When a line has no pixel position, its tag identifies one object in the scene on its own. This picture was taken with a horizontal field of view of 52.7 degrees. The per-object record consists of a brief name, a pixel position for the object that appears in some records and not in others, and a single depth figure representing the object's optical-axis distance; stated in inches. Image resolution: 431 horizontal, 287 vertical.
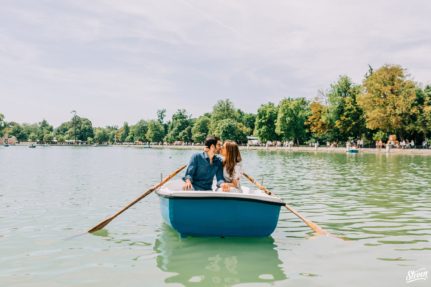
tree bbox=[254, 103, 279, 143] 4160.9
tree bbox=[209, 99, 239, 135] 5065.9
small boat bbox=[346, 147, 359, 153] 2640.3
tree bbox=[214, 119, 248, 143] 4671.0
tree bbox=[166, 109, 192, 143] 6013.8
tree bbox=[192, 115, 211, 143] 5440.9
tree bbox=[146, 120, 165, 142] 6454.2
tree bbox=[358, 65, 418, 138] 2728.8
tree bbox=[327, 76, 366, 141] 3228.3
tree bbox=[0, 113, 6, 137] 6838.6
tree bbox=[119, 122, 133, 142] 7780.5
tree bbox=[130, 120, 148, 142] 6968.5
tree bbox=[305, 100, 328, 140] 3386.6
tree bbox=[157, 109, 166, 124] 6756.9
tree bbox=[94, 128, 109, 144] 7623.0
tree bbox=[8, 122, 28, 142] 7500.0
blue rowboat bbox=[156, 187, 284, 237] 333.4
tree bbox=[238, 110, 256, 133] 5413.4
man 372.2
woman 374.6
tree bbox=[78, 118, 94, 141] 7386.8
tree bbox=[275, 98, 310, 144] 3730.3
